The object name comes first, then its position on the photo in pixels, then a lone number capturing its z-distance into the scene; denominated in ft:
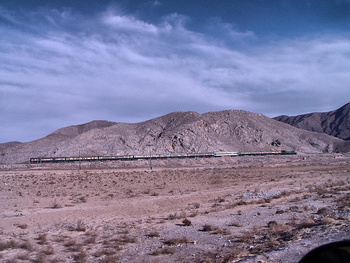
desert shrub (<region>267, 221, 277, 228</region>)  40.85
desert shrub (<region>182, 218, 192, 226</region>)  45.97
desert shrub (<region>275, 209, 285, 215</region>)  51.38
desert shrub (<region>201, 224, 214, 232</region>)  41.85
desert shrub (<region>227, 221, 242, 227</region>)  44.04
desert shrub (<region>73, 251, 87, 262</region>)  31.11
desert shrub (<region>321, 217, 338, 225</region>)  38.37
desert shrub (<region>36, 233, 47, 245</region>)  38.60
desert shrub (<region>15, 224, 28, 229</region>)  49.03
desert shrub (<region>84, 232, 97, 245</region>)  37.77
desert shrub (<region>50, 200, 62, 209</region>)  69.97
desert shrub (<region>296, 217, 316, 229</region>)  39.19
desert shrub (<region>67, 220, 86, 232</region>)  45.39
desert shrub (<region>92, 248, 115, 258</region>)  32.22
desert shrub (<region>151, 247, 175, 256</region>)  32.12
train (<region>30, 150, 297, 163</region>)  317.22
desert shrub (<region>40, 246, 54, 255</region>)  33.74
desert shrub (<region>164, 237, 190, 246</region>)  35.82
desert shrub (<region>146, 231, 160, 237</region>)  40.20
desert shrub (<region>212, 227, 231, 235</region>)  39.71
